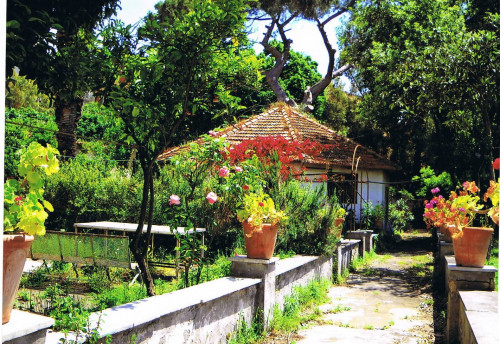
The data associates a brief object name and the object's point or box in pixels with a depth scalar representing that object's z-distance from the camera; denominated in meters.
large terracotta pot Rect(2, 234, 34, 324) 2.65
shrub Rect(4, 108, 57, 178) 15.16
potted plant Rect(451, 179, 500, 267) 5.90
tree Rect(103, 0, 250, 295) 5.00
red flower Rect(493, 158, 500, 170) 4.18
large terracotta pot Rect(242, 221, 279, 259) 5.83
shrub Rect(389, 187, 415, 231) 19.22
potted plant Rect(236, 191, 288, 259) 5.82
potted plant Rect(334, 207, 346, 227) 10.67
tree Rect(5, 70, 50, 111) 29.67
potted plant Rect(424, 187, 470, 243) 6.05
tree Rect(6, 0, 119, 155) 4.77
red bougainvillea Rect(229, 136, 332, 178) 9.62
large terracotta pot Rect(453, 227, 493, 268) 5.90
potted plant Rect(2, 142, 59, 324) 2.67
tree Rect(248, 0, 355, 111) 22.26
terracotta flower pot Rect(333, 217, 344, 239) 9.31
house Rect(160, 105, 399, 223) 16.56
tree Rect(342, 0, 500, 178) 11.05
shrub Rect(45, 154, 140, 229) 11.66
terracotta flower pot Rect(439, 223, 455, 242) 9.50
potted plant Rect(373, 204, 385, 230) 17.38
